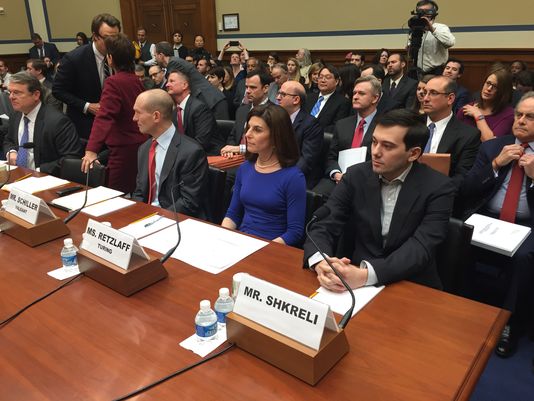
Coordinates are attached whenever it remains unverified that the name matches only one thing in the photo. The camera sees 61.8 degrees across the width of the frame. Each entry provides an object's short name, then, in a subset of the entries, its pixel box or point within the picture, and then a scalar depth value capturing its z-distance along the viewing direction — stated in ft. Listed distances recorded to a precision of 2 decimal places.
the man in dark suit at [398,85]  15.85
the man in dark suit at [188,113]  12.23
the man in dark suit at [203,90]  13.41
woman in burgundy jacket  10.21
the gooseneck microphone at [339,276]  3.91
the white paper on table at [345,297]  4.37
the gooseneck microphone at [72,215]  6.47
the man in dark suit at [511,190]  7.50
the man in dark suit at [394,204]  5.60
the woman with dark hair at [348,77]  16.22
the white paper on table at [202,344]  3.83
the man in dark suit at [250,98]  13.01
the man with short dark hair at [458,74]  15.37
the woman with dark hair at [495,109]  11.51
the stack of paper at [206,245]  5.40
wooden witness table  3.39
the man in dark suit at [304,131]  11.46
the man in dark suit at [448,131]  9.70
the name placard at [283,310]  3.39
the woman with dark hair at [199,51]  26.73
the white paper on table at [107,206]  7.09
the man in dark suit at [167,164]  8.07
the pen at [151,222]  6.49
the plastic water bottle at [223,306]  4.21
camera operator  16.15
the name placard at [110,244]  4.64
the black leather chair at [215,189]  8.52
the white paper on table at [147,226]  6.24
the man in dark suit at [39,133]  10.22
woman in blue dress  7.29
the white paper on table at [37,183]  8.33
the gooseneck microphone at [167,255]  5.23
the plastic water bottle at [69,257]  5.28
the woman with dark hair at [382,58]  21.07
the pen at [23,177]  9.10
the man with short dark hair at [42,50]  34.22
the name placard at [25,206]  5.92
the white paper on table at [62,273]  5.13
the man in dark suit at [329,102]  14.17
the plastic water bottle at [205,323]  3.93
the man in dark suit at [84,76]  11.46
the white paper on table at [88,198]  7.38
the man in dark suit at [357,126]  11.12
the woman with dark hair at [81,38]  33.73
